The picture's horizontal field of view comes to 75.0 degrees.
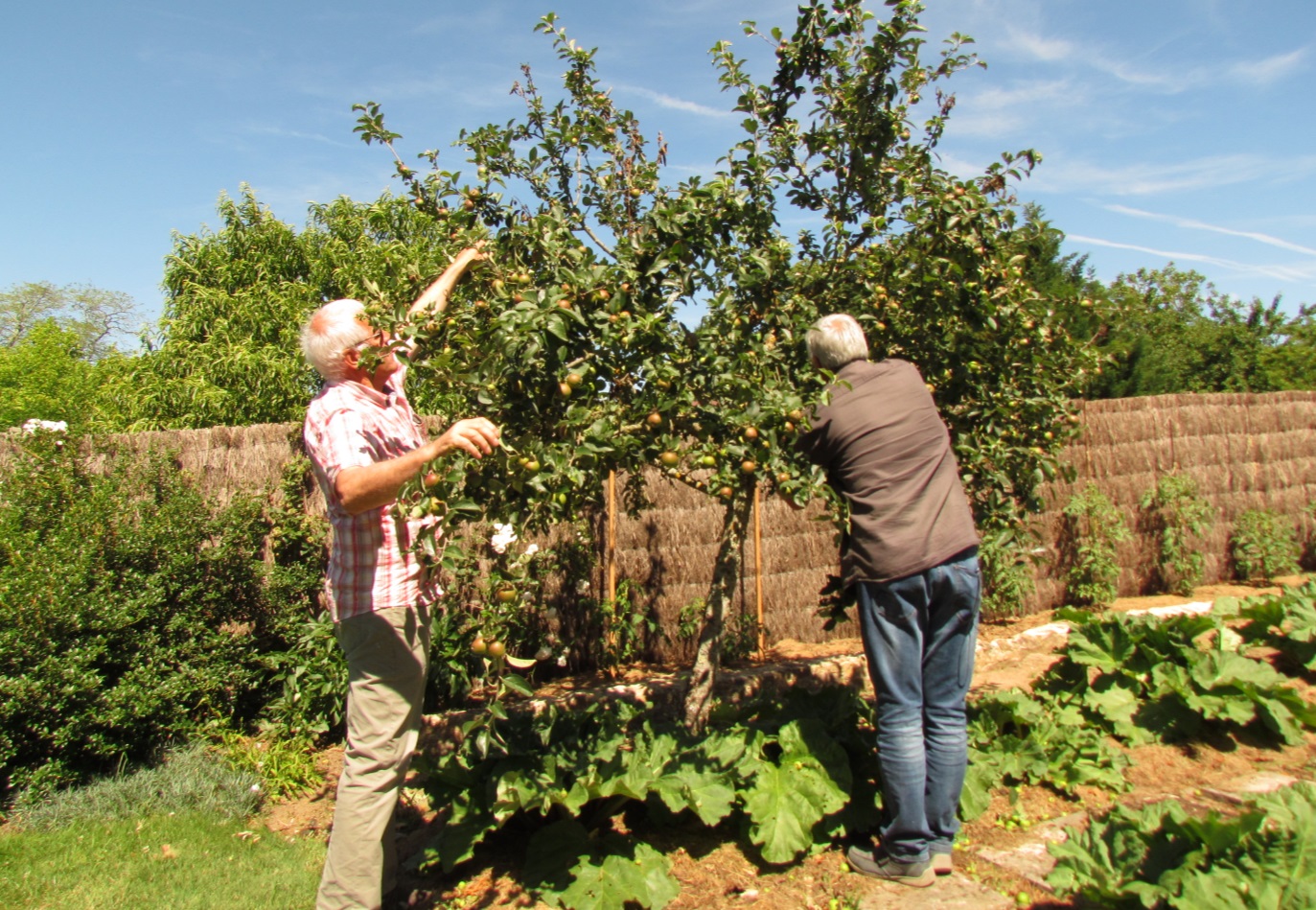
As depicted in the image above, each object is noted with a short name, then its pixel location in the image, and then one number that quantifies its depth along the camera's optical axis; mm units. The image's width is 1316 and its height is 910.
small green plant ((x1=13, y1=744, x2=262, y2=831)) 3637
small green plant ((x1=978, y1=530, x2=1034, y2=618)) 6656
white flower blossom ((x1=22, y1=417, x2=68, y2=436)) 4418
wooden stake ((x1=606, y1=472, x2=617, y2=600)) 5605
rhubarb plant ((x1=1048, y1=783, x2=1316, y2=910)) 1944
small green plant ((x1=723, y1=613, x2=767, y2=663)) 5848
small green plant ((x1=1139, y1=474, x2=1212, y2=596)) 8000
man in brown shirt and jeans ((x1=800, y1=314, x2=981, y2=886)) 2842
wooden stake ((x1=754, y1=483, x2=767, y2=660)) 6133
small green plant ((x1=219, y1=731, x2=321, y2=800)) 4047
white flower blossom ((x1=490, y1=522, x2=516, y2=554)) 2688
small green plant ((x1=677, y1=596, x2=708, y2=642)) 5781
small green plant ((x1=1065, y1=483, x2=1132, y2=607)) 7414
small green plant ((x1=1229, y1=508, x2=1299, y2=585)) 8539
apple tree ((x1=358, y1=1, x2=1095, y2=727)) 2602
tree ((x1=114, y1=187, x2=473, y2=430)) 7430
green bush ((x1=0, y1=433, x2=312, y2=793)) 3826
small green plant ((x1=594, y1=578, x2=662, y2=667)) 5543
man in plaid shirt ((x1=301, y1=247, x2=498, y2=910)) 2639
